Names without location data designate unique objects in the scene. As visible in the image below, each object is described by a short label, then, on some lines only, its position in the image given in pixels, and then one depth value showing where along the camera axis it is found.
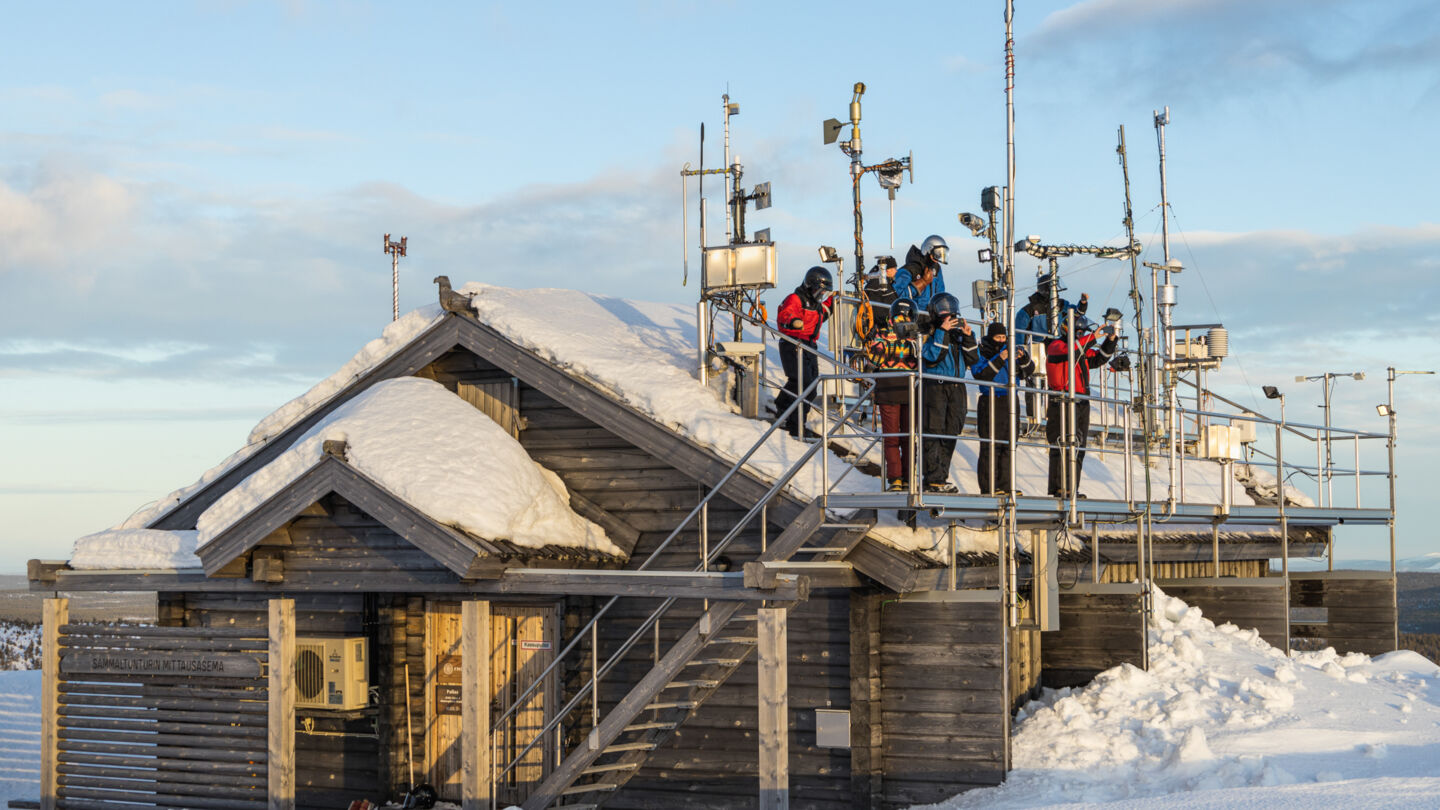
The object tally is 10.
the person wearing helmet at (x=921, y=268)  15.22
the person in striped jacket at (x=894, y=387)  13.41
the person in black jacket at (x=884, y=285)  17.48
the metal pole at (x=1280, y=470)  17.70
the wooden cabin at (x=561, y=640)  13.91
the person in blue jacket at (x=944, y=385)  13.55
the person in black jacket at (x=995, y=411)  13.40
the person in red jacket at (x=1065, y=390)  14.65
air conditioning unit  15.66
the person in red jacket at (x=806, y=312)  15.79
